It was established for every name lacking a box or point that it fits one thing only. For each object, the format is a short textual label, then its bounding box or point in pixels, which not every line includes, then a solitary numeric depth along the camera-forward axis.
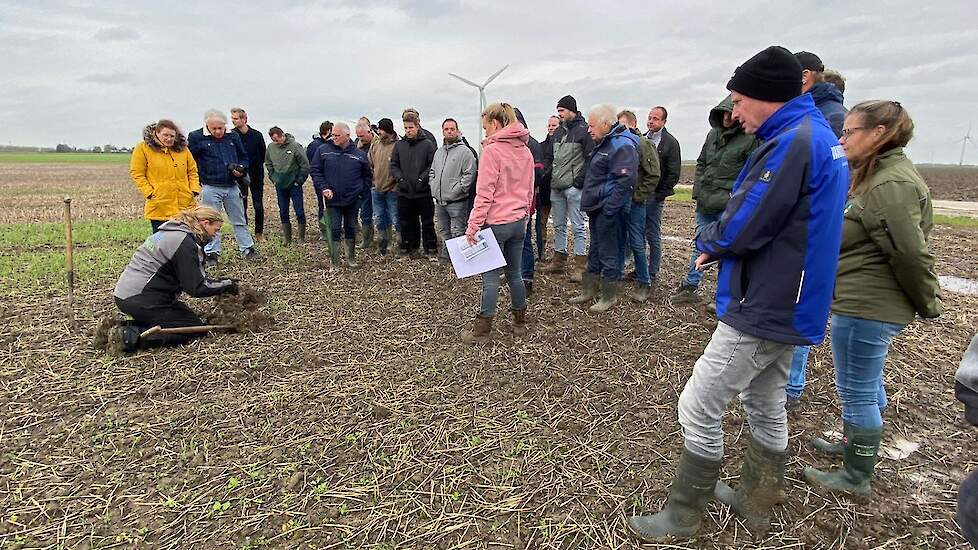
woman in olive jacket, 2.69
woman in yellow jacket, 6.63
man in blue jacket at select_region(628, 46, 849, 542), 2.21
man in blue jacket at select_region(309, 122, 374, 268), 7.90
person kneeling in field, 4.82
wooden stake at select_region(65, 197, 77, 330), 5.32
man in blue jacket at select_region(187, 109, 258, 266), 7.74
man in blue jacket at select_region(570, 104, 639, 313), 5.50
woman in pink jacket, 4.79
